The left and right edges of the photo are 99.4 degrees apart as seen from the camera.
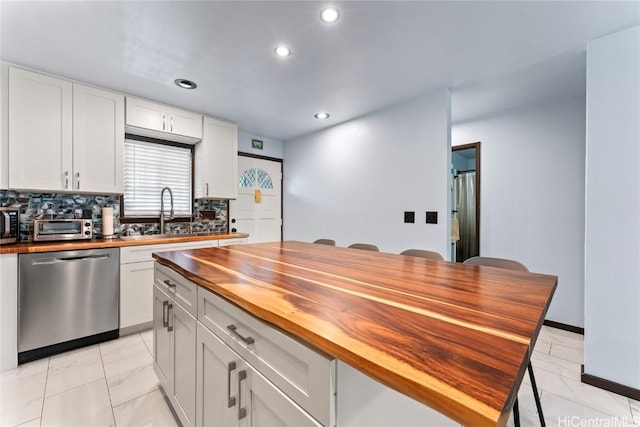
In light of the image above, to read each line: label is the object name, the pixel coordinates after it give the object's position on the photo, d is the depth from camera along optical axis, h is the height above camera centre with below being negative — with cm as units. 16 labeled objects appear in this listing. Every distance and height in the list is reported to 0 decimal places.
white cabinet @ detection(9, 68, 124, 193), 228 +68
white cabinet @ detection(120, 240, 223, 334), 257 -74
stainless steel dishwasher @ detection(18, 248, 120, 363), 212 -76
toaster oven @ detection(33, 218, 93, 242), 235 -18
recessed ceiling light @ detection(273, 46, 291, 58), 205 +123
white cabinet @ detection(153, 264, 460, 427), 62 -48
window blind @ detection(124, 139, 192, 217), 314 +41
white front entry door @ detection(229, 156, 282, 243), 417 +15
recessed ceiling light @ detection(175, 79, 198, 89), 257 +122
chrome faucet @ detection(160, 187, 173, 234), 325 +0
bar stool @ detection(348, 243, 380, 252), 231 -31
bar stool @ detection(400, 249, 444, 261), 193 -31
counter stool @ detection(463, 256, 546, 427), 124 -32
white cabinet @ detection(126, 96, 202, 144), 287 +100
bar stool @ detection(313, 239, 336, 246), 267 -31
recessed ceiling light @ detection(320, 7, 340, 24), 167 +123
